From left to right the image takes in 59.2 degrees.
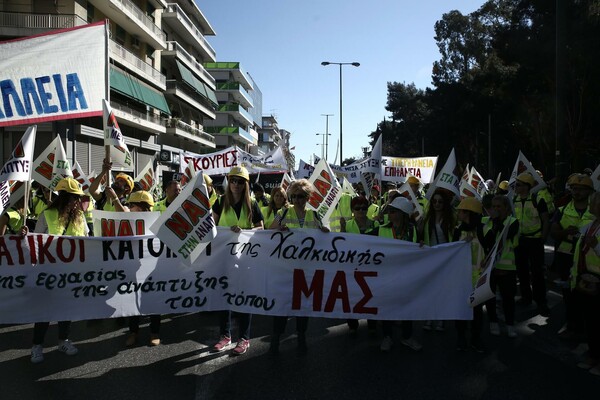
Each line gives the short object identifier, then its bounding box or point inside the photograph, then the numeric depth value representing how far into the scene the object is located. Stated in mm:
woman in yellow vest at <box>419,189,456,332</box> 5664
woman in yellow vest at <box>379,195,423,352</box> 5332
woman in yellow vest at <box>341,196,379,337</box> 5880
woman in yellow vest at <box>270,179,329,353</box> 5311
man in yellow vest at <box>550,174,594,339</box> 6219
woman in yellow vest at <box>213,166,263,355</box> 5395
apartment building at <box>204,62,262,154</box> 68312
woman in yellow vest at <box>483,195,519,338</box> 5715
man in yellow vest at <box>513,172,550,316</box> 6986
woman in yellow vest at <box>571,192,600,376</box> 4730
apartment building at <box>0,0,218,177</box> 25125
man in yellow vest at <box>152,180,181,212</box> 7176
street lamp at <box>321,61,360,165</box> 40056
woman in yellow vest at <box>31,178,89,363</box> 5184
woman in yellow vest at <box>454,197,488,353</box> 5297
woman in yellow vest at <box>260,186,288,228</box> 7352
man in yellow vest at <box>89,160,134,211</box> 6012
